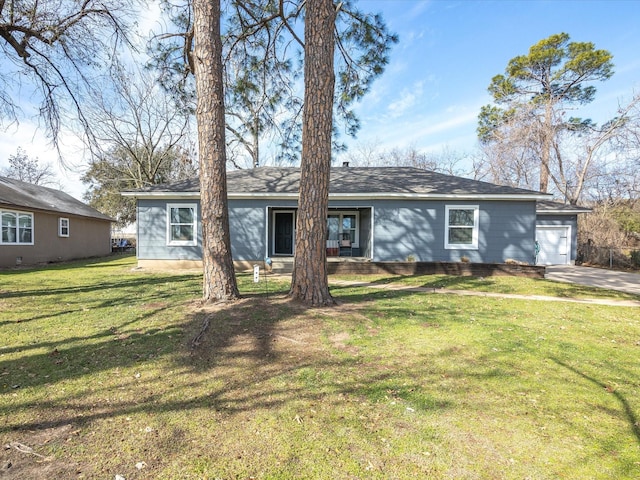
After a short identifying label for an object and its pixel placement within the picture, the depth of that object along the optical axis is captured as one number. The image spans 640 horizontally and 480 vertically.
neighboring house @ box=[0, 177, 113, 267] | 13.15
